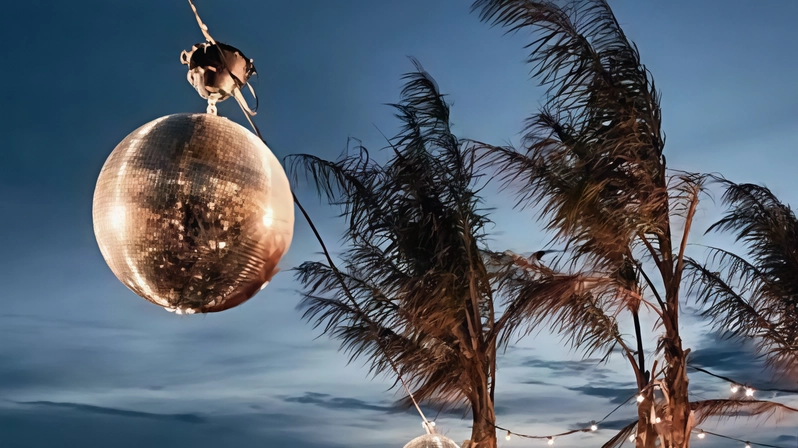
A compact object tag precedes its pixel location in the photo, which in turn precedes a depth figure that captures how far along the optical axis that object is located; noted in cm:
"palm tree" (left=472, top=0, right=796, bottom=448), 480
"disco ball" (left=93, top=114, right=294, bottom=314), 142
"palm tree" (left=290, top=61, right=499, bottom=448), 576
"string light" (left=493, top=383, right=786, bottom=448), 653
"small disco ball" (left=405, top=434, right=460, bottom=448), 399
